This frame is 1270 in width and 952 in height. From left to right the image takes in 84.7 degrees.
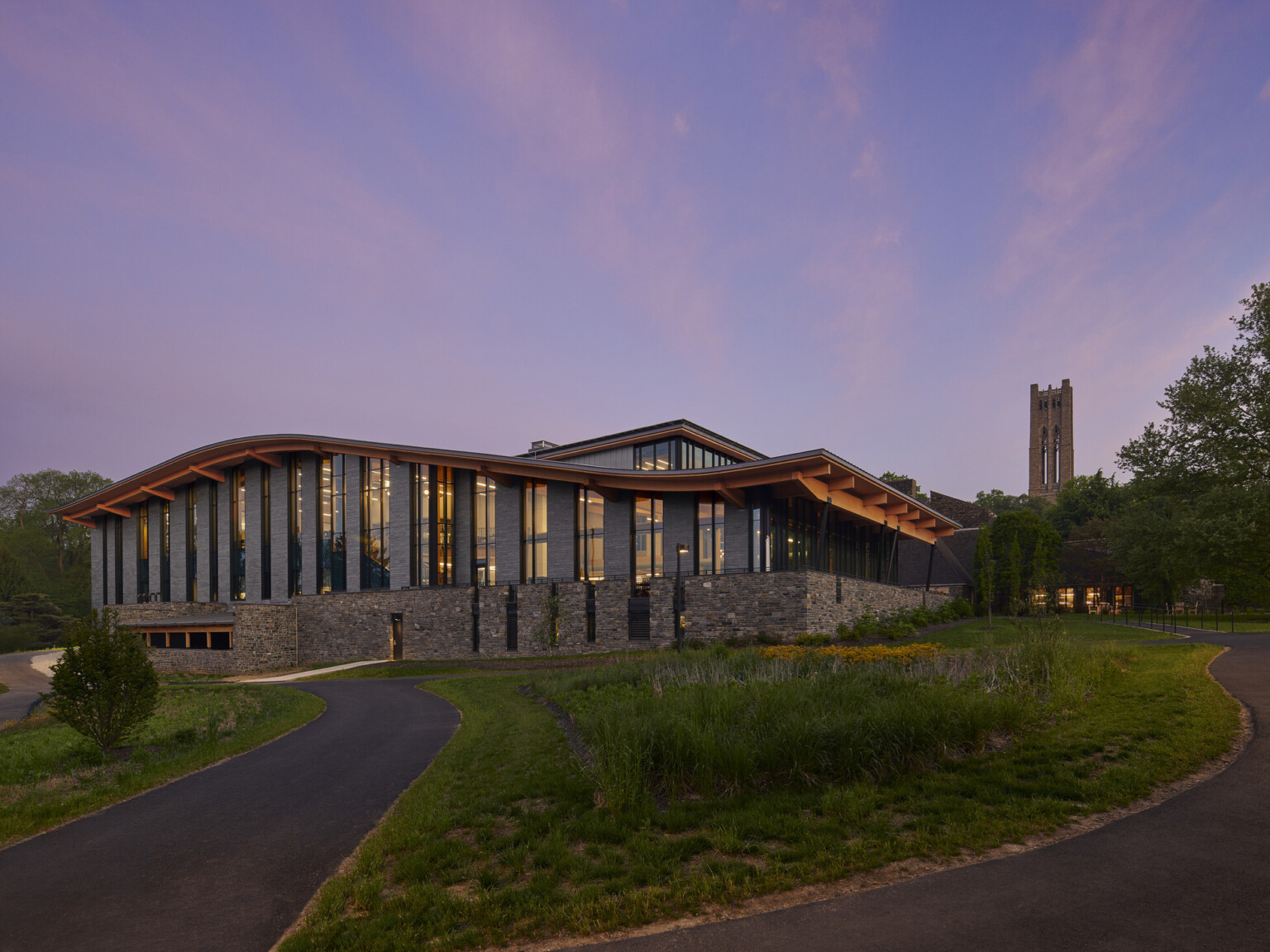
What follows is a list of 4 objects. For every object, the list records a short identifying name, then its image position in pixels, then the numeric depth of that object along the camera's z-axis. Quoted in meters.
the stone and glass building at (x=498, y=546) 32.84
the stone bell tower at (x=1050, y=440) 119.62
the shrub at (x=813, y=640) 27.02
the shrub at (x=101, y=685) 12.81
